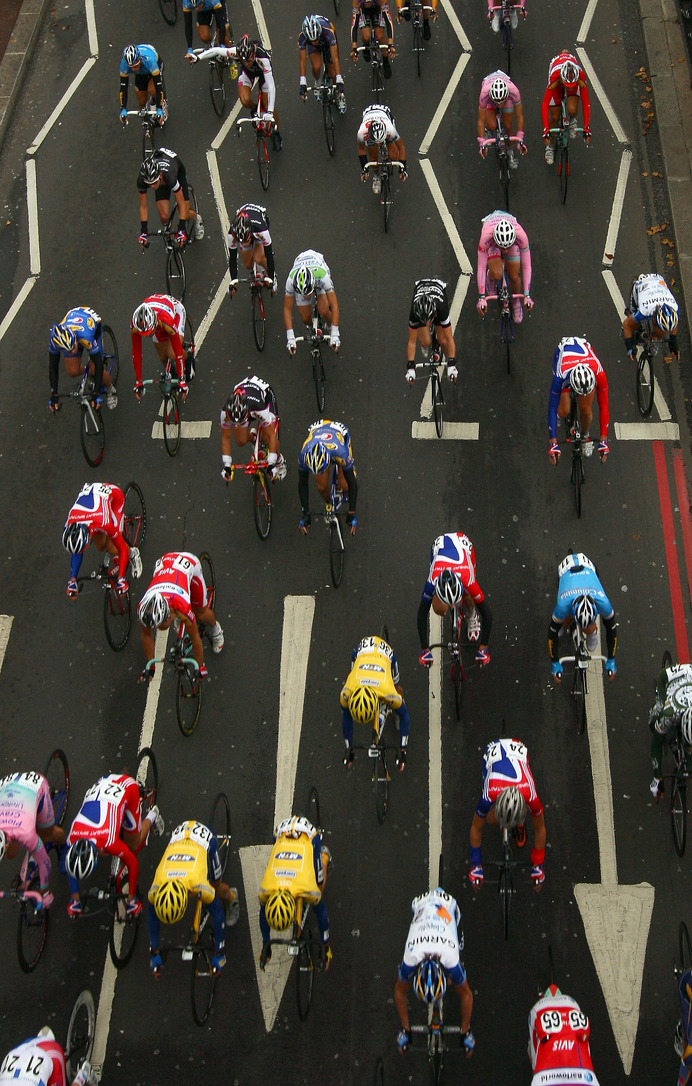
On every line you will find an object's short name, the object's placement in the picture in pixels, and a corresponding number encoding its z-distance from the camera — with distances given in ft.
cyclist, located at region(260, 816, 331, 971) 29.40
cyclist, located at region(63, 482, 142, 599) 38.34
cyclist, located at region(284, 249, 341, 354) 45.01
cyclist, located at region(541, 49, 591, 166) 53.62
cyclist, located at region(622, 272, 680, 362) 43.55
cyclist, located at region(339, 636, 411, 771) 33.01
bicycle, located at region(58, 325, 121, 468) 47.24
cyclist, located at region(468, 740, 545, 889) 31.33
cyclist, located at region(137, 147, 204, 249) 51.39
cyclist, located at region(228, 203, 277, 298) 47.42
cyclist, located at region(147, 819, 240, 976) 29.91
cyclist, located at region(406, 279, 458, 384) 43.11
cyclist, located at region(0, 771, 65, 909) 33.17
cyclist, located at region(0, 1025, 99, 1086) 28.27
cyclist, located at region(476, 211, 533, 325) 44.93
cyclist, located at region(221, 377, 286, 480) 40.63
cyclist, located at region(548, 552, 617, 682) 34.53
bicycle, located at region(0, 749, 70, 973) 34.09
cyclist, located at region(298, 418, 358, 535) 39.34
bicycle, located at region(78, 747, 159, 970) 33.60
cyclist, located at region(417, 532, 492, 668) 34.81
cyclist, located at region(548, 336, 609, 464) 39.86
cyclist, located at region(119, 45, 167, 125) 58.70
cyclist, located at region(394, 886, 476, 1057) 28.40
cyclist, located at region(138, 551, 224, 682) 35.40
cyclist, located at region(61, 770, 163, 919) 31.39
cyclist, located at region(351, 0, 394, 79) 59.57
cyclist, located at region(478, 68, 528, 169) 53.21
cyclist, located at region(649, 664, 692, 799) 32.40
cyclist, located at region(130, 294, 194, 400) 44.42
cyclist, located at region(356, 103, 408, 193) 52.34
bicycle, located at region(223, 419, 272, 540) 42.75
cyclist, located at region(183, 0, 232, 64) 63.21
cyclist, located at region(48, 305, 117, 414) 44.73
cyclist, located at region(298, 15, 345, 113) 57.52
